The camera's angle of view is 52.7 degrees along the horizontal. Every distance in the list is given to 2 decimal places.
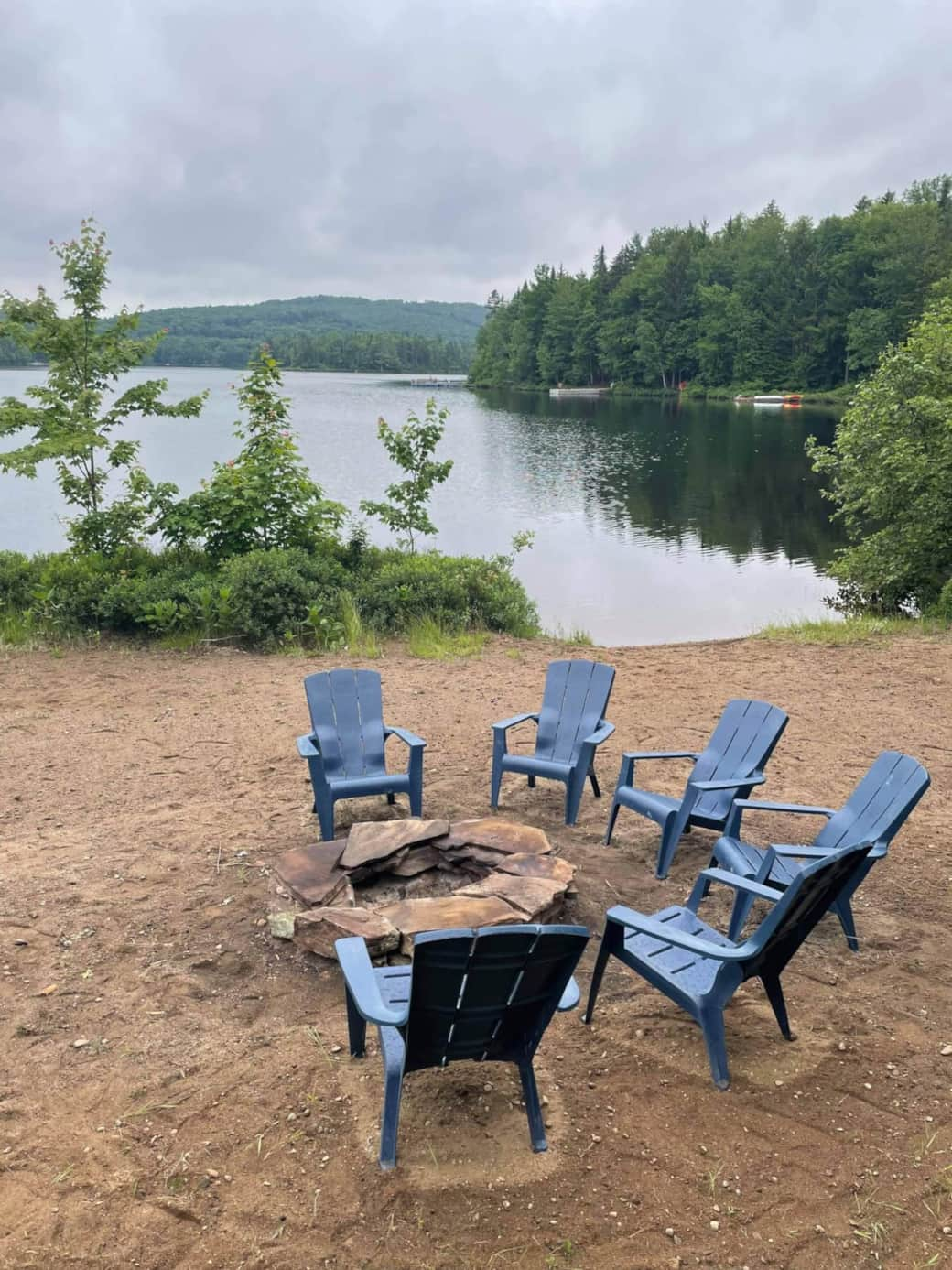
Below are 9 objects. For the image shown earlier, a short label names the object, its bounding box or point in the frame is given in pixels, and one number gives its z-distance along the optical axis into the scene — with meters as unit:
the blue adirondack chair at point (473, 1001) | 2.61
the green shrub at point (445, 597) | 10.53
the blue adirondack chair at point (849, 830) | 3.95
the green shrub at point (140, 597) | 9.52
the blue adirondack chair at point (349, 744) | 5.02
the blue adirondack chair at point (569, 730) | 5.32
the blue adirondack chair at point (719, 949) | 3.07
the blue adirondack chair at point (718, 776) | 4.72
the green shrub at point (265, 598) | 9.55
